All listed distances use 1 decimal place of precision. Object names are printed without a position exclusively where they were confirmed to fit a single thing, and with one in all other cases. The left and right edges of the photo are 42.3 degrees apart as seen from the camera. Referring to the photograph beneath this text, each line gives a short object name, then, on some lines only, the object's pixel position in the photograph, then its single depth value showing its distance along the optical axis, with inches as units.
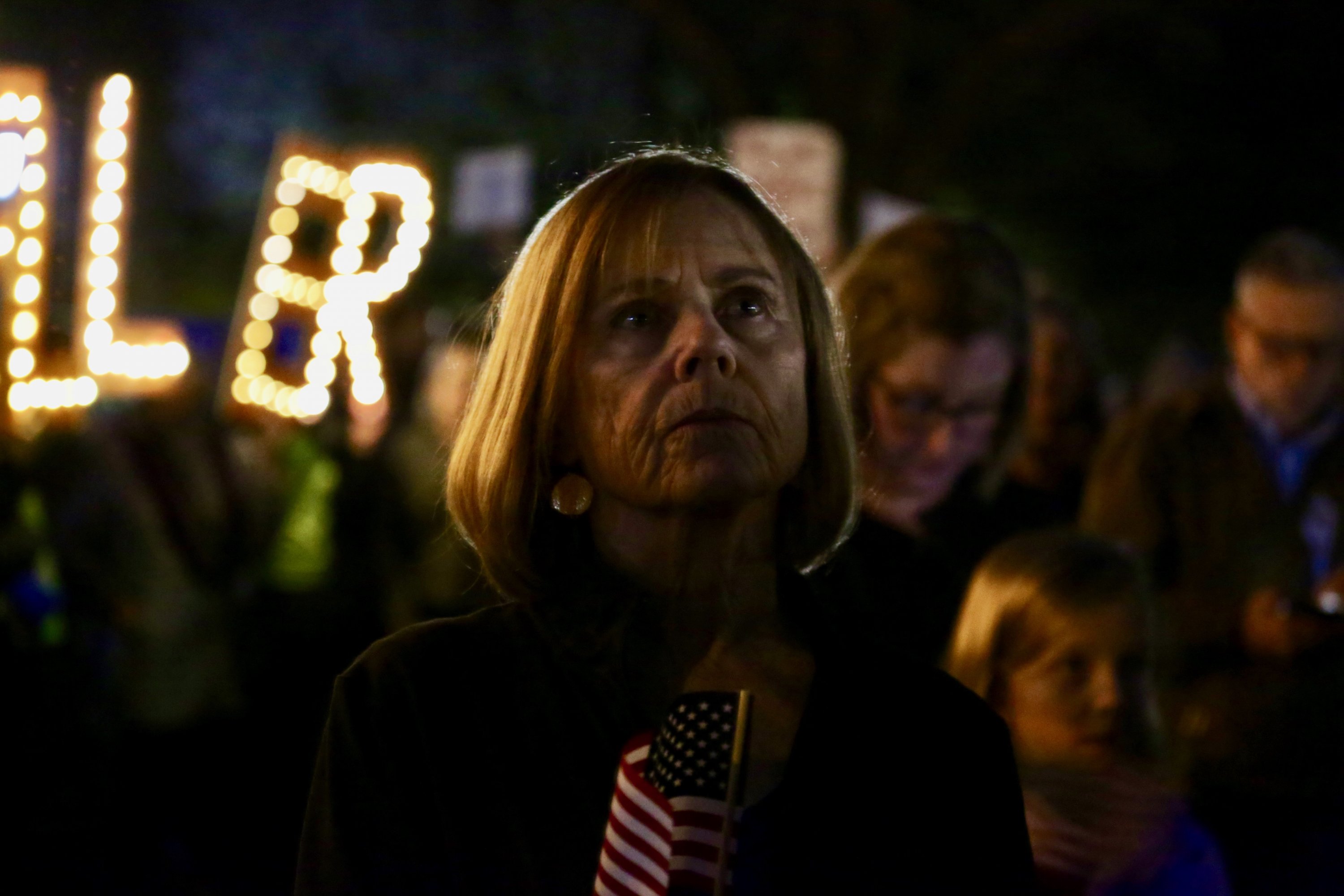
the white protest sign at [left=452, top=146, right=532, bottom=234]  464.4
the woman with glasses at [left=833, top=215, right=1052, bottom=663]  134.3
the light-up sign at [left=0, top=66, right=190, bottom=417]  146.5
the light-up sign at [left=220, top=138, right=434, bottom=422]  279.4
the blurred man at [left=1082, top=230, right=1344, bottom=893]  159.6
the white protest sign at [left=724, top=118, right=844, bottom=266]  318.3
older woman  68.9
